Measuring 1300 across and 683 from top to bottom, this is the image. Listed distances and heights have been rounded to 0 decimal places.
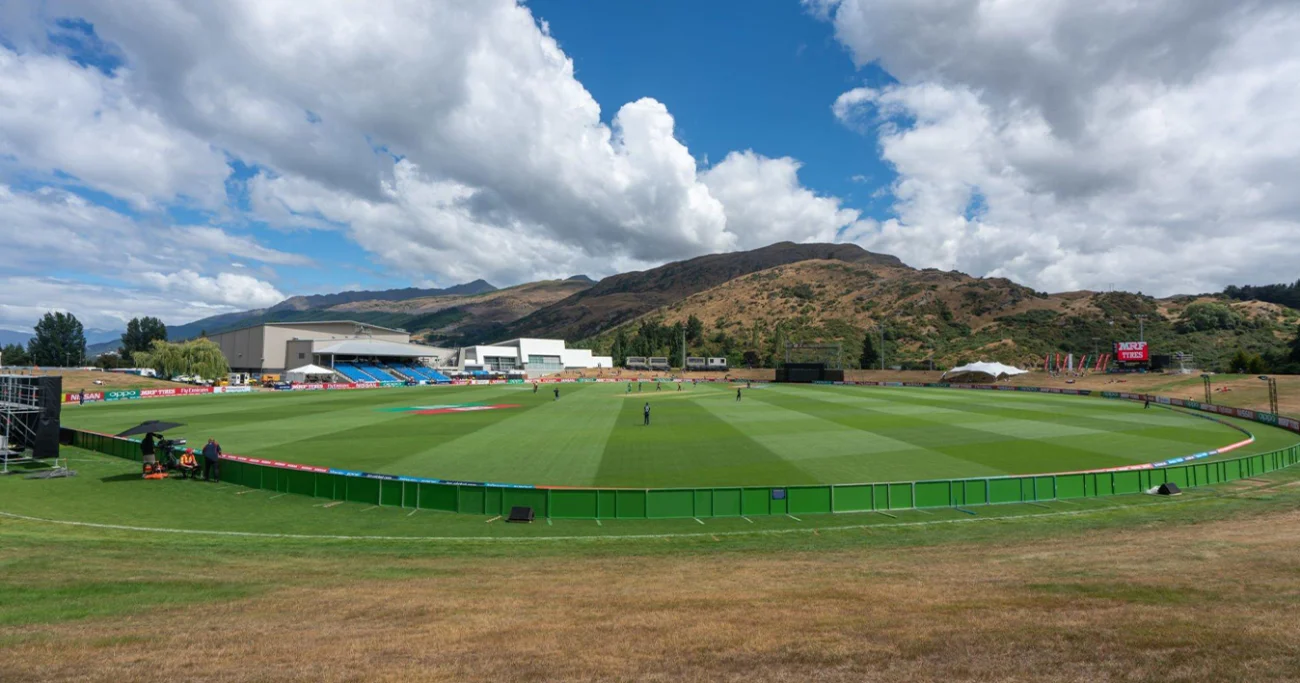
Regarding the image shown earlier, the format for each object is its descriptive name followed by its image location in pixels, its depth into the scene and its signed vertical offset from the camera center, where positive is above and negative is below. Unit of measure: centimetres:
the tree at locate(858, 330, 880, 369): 12356 +217
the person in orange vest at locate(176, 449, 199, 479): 2539 -370
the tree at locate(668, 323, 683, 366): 15570 +584
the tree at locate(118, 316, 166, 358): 17212 +1224
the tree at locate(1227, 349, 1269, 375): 8638 -52
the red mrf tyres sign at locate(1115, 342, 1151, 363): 8531 +127
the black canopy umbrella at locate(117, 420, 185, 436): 2678 -224
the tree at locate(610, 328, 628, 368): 15834 +504
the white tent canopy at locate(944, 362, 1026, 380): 9038 -86
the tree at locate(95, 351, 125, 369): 16025 +408
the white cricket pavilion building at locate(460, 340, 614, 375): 14425 +329
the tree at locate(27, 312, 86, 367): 16425 +940
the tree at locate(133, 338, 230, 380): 9994 +254
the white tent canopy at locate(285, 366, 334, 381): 10150 +15
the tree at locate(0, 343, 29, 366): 15780 +611
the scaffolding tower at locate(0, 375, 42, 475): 2611 -170
